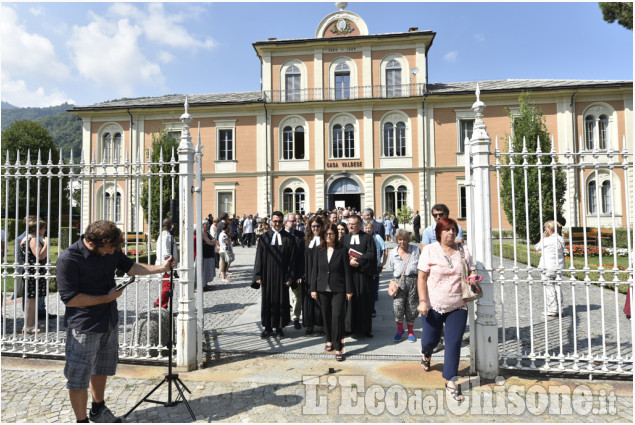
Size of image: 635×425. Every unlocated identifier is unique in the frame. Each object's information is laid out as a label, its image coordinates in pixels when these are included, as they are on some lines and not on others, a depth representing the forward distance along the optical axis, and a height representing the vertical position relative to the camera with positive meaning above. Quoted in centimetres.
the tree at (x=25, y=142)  3412 +823
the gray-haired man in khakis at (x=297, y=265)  607 -59
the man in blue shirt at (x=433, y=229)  516 -4
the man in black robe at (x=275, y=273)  592 -71
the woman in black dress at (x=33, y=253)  573 -34
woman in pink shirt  408 -68
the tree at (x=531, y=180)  1625 +182
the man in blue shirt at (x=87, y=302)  324 -60
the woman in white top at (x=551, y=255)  646 -54
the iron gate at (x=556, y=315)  443 -162
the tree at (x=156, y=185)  1935 +223
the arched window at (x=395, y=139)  2559 +559
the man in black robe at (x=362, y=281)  576 -83
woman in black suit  515 -75
